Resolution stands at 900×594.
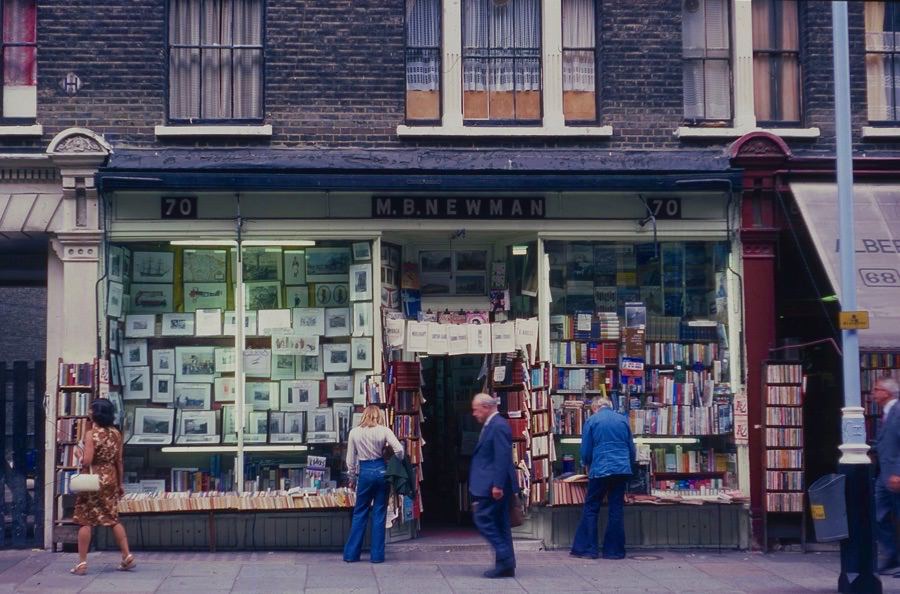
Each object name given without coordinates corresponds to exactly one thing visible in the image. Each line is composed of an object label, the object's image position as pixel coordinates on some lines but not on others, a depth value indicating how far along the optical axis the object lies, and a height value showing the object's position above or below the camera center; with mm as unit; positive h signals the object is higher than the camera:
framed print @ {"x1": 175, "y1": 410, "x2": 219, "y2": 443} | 14562 -723
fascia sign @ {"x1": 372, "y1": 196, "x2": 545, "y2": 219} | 14422 +1856
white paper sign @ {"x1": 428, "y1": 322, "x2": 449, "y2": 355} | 14625 +277
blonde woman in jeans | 12914 -1161
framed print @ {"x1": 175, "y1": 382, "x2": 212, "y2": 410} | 14672 -357
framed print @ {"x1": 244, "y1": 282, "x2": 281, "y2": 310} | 14789 +844
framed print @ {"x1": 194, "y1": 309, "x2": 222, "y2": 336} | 14734 +531
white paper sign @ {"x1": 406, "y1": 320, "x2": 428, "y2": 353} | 14594 +314
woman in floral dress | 12242 -1173
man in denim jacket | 13352 -1184
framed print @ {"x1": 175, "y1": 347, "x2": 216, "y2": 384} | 14711 +15
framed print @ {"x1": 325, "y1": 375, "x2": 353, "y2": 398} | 14711 -252
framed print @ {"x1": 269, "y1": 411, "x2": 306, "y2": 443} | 14633 -734
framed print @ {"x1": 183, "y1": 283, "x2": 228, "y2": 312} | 14812 +850
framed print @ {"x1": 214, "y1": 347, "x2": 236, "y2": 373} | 14695 +84
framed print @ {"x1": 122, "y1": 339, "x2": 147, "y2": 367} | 14602 +164
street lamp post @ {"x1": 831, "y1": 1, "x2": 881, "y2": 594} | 11078 -501
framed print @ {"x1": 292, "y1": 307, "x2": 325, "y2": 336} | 14852 +519
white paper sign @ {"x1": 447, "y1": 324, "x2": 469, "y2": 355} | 14656 +276
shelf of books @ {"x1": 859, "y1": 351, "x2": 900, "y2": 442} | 15352 -106
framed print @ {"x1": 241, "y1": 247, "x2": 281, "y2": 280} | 14773 +1241
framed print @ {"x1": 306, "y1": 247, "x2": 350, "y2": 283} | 14805 +1220
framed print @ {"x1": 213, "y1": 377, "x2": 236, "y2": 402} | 14656 -276
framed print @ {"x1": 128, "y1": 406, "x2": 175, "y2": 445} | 14516 -697
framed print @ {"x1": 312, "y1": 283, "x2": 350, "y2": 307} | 14859 +864
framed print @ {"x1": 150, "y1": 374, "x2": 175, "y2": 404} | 14641 -270
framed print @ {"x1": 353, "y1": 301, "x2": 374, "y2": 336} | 14539 +548
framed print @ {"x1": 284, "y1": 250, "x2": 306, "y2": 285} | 14875 +1184
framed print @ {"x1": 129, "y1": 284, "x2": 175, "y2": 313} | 14773 +817
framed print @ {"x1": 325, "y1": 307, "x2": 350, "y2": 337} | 14812 +523
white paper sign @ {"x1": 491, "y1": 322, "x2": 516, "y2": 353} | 14656 +319
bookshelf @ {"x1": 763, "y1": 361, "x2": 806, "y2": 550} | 14195 -866
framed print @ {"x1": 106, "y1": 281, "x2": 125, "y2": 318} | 14164 +788
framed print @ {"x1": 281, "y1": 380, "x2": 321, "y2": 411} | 14742 -347
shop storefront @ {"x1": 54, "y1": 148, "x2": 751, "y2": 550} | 14156 +349
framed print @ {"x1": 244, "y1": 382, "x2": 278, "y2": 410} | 14680 -353
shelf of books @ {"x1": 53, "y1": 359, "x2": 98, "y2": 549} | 13758 -594
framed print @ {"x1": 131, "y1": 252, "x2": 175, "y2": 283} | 14750 +1203
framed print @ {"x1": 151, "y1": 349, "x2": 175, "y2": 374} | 14688 +66
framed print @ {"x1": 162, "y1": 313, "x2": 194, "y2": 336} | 14750 +486
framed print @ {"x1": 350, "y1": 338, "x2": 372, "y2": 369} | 14570 +142
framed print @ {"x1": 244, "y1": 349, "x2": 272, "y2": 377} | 14672 +44
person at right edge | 11812 -1111
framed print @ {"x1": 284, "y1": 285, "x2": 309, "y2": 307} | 14875 +844
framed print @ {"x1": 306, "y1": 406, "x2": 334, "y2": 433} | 14695 -658
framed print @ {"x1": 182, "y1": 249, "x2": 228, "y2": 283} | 14820 +1211
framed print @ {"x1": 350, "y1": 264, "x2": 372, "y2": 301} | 14547 +988
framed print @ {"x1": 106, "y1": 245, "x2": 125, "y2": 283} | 14216 +1210
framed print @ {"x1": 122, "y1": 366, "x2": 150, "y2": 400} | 14555 -194
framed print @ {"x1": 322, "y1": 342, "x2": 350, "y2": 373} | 14742 +86
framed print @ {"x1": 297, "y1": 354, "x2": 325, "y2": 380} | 14812 -33
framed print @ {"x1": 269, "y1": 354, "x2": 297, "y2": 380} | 14750 -18
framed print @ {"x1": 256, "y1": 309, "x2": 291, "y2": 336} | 14758 +550
